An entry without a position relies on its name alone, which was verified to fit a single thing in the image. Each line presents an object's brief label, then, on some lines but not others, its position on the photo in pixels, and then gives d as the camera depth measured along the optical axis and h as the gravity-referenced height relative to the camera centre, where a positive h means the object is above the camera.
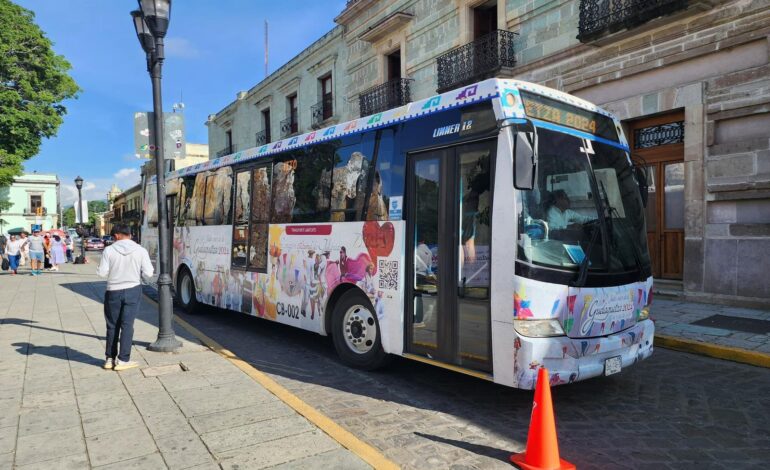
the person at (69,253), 28.47 -1.42
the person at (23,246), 21.77 -0.77
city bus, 4.22 -0.13
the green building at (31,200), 69.38 +4.09
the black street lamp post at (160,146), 6.45 +1.09
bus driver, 4.35 +0.09
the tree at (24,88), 19.98 +5.87
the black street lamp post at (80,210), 22.74 +0.82
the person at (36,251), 19.38 -0.87
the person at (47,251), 21.62 -0.96
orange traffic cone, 3.32 -1.42
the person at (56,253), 21.38 -1.05
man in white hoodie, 5.69 -0.77
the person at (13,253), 19.96 -0.96
